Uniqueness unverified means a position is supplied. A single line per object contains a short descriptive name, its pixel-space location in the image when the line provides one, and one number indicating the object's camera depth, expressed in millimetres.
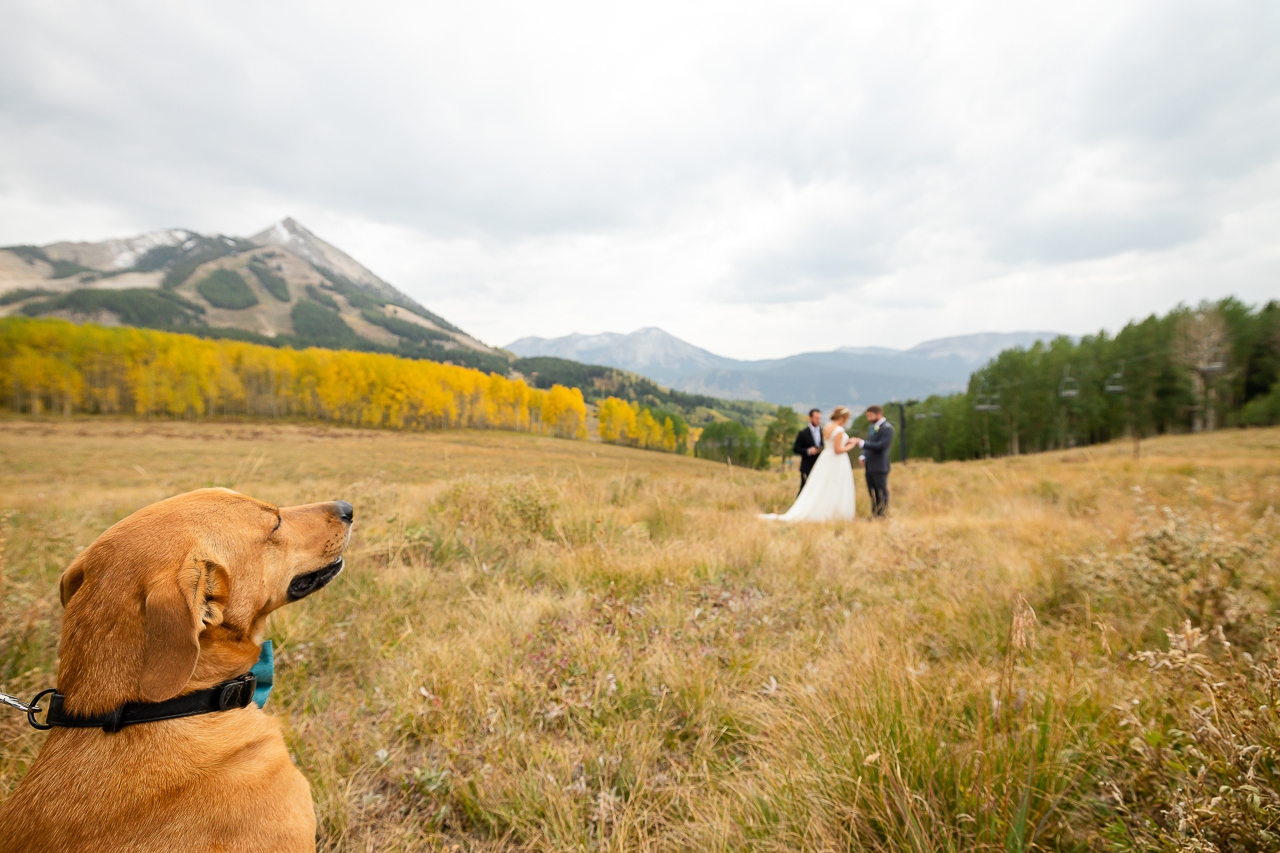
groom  9664
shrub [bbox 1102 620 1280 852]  1356
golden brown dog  1435
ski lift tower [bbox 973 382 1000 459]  56562
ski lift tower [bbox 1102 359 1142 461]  53031
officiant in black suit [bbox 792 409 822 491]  11320
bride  10047
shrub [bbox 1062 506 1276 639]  3172
